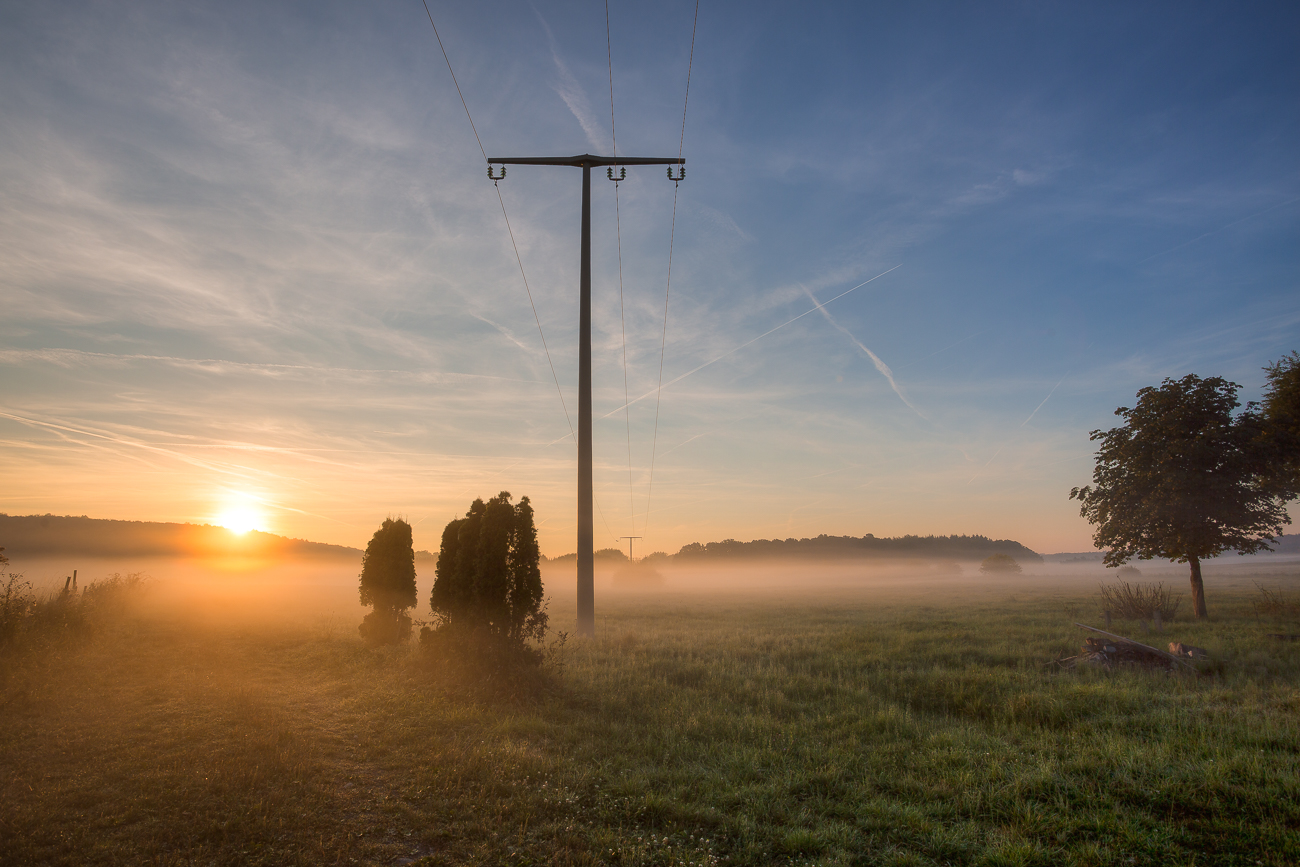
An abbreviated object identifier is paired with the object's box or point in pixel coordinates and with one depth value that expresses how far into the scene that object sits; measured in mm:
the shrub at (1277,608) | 22248
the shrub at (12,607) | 13023
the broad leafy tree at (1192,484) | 22062
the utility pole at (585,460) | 18750
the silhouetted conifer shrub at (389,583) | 17906
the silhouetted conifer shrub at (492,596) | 13055
